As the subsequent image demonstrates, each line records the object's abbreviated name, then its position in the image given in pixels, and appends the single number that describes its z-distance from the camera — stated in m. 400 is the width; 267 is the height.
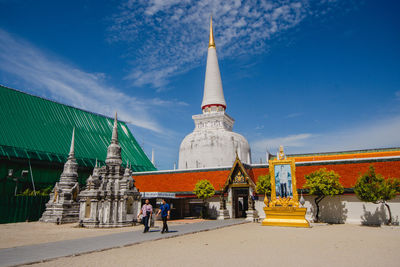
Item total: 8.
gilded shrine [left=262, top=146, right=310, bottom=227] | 17.31
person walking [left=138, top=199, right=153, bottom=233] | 13.38
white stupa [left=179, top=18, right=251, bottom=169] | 35.12
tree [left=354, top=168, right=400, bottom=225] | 17.34
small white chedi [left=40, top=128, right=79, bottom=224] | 23.52
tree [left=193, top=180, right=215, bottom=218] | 23.14
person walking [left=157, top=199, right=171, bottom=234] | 12.97
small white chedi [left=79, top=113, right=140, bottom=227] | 18.75
